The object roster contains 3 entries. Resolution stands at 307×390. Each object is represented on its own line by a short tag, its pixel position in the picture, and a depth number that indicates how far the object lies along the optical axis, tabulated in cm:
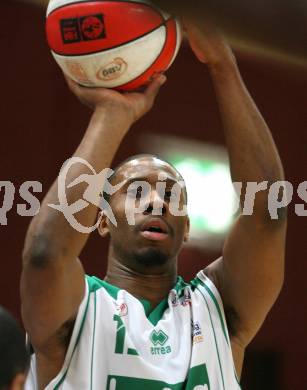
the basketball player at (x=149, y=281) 473
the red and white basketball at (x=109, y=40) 477
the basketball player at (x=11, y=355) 345
